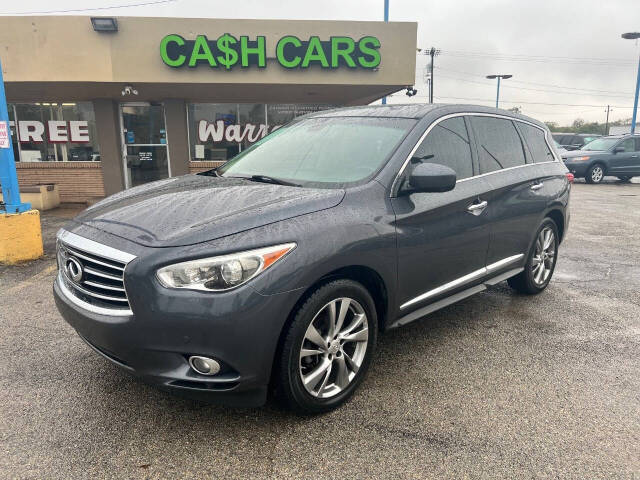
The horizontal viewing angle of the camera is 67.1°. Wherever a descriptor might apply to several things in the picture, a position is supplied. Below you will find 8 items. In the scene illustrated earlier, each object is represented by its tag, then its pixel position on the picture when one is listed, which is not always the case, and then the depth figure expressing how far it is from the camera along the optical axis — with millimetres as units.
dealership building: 10266
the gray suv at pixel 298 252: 2275
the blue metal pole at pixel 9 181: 6062
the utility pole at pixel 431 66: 43919
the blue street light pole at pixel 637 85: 24203
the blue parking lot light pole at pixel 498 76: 35181
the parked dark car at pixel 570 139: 26719
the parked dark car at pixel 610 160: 17547
